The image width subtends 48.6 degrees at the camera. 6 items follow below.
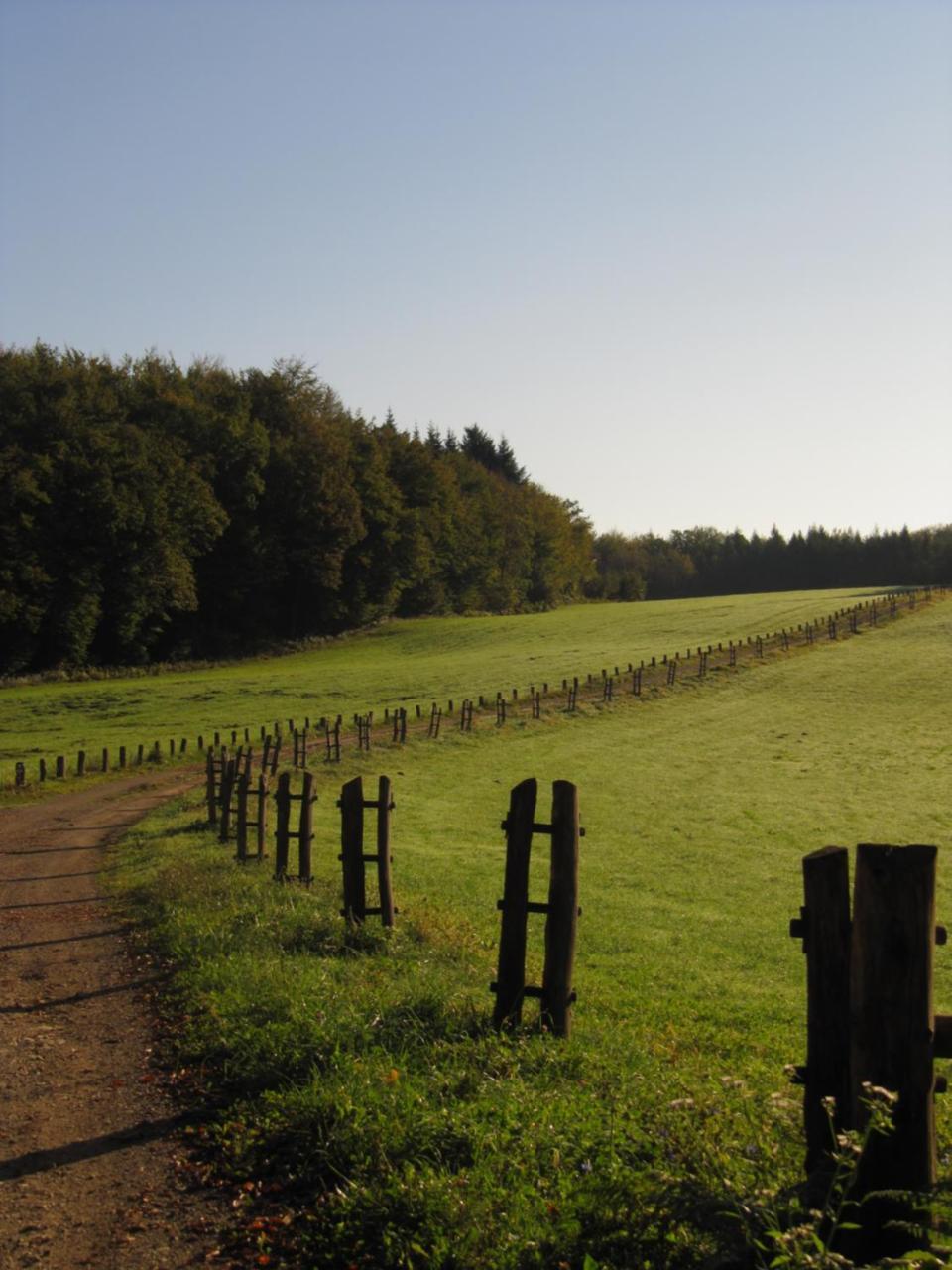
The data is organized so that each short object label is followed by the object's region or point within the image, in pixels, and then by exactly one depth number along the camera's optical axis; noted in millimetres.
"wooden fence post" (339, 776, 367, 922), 13594
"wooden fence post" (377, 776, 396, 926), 13727
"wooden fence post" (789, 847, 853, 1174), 5746
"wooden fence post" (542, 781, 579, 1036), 9188
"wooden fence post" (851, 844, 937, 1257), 5234
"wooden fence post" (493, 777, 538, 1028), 9289
